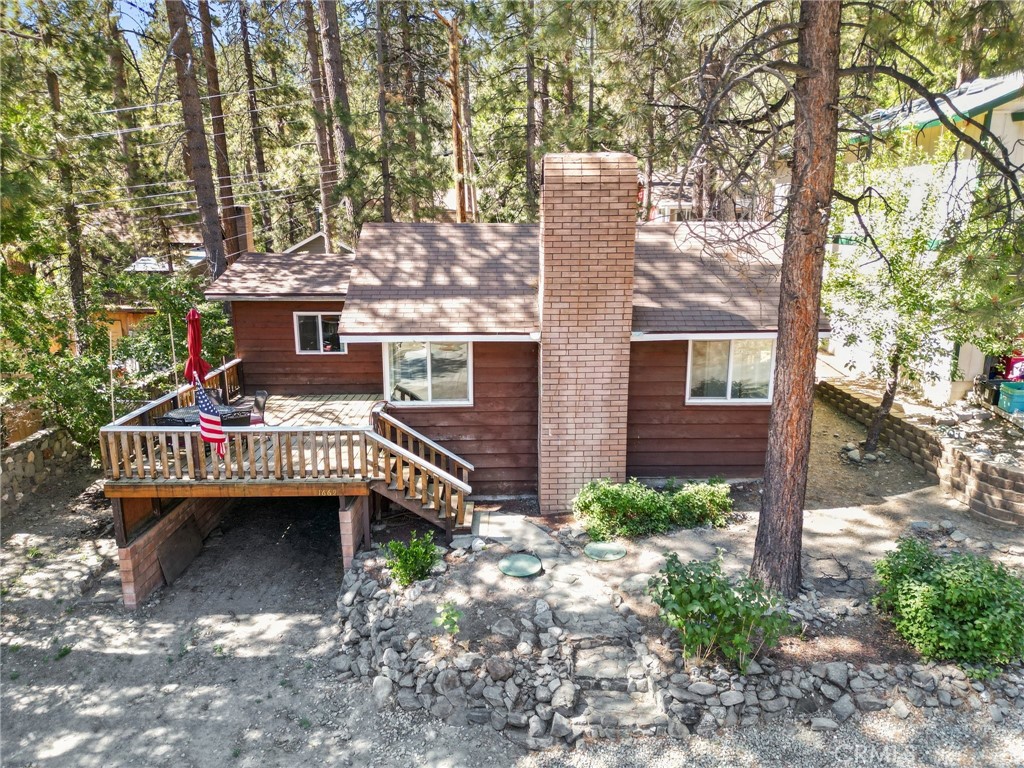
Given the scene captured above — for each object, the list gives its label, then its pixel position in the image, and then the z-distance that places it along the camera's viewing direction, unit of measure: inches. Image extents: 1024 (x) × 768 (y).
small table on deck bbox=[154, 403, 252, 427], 352.5
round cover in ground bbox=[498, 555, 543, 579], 303.0
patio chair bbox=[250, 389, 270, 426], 373.6
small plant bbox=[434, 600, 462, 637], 265.0
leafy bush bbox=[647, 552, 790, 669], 231.8
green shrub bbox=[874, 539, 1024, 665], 229.9
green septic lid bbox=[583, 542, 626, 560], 318.3
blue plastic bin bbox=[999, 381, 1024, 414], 434.3
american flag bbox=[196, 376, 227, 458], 315.0
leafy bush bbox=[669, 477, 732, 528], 350.6
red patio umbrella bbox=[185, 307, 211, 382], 336.5
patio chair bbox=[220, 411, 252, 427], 356.8
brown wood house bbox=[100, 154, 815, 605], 337.1
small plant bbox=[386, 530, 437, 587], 303.4
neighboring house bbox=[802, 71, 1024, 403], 428.8
